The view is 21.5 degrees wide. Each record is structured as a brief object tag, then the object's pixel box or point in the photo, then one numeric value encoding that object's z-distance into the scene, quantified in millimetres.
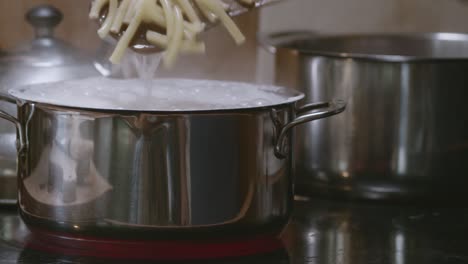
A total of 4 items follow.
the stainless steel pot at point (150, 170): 992
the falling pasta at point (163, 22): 1052
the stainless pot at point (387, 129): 1225
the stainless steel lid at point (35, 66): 1156
